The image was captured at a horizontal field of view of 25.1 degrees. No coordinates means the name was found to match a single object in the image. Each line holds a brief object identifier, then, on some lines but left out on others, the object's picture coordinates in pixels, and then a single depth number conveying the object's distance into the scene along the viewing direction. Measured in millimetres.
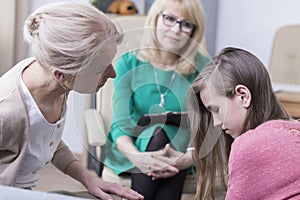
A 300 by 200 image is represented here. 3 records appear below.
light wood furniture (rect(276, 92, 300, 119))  2757
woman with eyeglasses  2288
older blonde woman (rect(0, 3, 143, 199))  1637
